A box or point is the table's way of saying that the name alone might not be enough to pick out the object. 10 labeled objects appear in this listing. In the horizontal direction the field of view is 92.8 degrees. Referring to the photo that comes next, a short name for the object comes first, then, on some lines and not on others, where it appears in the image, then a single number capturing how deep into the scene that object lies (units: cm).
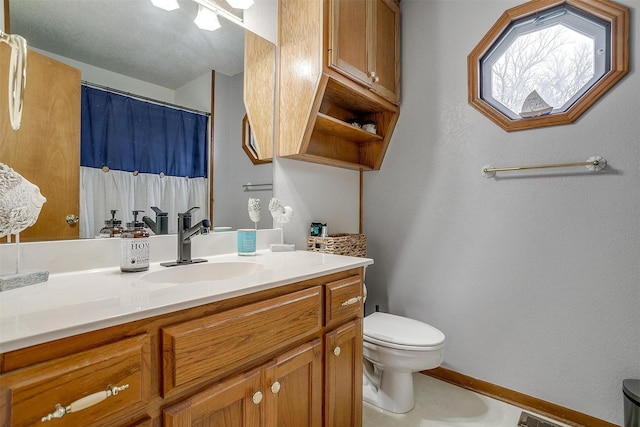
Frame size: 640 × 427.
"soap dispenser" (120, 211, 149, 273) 104
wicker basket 183
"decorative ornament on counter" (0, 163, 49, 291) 79
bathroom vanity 55
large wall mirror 102
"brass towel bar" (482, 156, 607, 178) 151
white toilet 155
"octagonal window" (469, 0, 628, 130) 153
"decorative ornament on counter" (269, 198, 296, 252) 166
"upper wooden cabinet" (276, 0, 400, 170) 161
